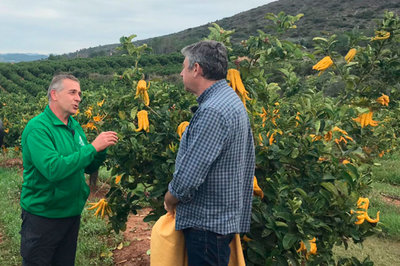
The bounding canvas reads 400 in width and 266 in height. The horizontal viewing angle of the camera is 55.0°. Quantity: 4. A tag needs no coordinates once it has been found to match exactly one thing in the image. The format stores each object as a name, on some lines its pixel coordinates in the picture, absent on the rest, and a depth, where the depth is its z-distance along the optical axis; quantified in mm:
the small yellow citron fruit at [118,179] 2379
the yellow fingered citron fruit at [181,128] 2041
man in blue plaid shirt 1432
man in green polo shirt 1998
